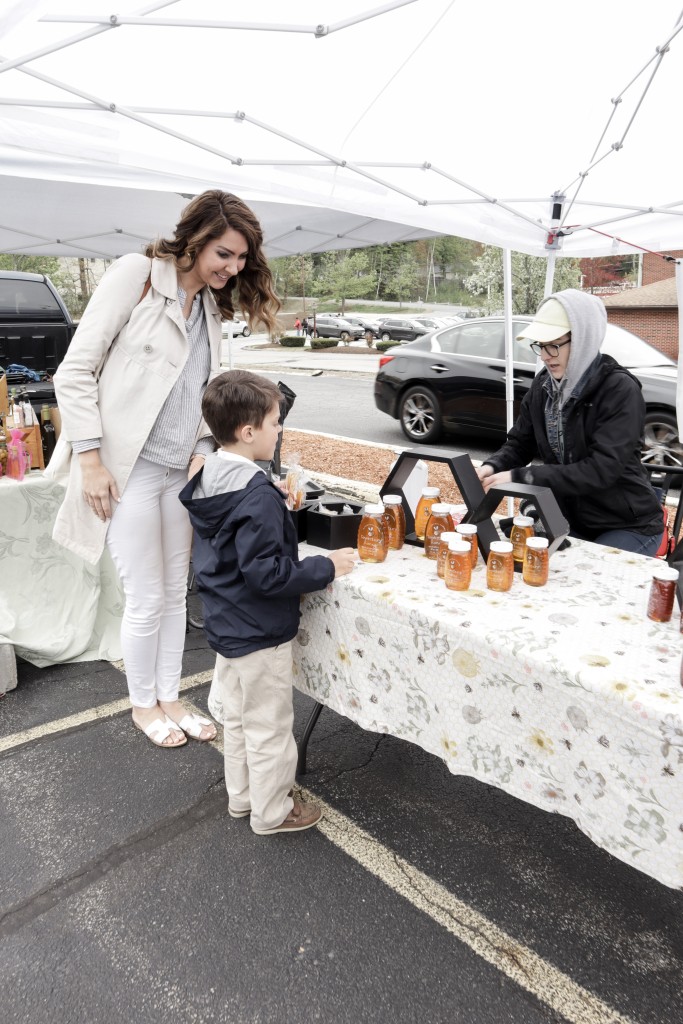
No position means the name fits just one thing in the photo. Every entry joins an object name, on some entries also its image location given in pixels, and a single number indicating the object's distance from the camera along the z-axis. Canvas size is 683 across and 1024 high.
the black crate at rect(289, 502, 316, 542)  2.42
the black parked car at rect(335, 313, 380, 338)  39.79
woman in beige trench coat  2.29
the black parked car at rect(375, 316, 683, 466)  6.93
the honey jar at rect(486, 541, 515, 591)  2.00
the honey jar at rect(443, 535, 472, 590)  1.97
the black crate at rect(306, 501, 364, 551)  2.34
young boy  1.94
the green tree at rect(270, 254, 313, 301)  61.12
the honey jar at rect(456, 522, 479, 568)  2.07
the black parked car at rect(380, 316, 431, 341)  37.34
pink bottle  3.28
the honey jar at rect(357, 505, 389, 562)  2.21
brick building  19.61
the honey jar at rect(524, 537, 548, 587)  2.04
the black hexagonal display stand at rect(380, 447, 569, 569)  2.15
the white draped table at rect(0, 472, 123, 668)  3.27
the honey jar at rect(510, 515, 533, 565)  2.13
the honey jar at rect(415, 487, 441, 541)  2.42
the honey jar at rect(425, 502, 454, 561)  2.20
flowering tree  25.84
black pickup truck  5.95
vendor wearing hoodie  2.58
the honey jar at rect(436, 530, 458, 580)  2.10
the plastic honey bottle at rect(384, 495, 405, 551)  2.34
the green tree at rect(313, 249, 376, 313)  52.62
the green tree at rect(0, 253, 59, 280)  29.86
